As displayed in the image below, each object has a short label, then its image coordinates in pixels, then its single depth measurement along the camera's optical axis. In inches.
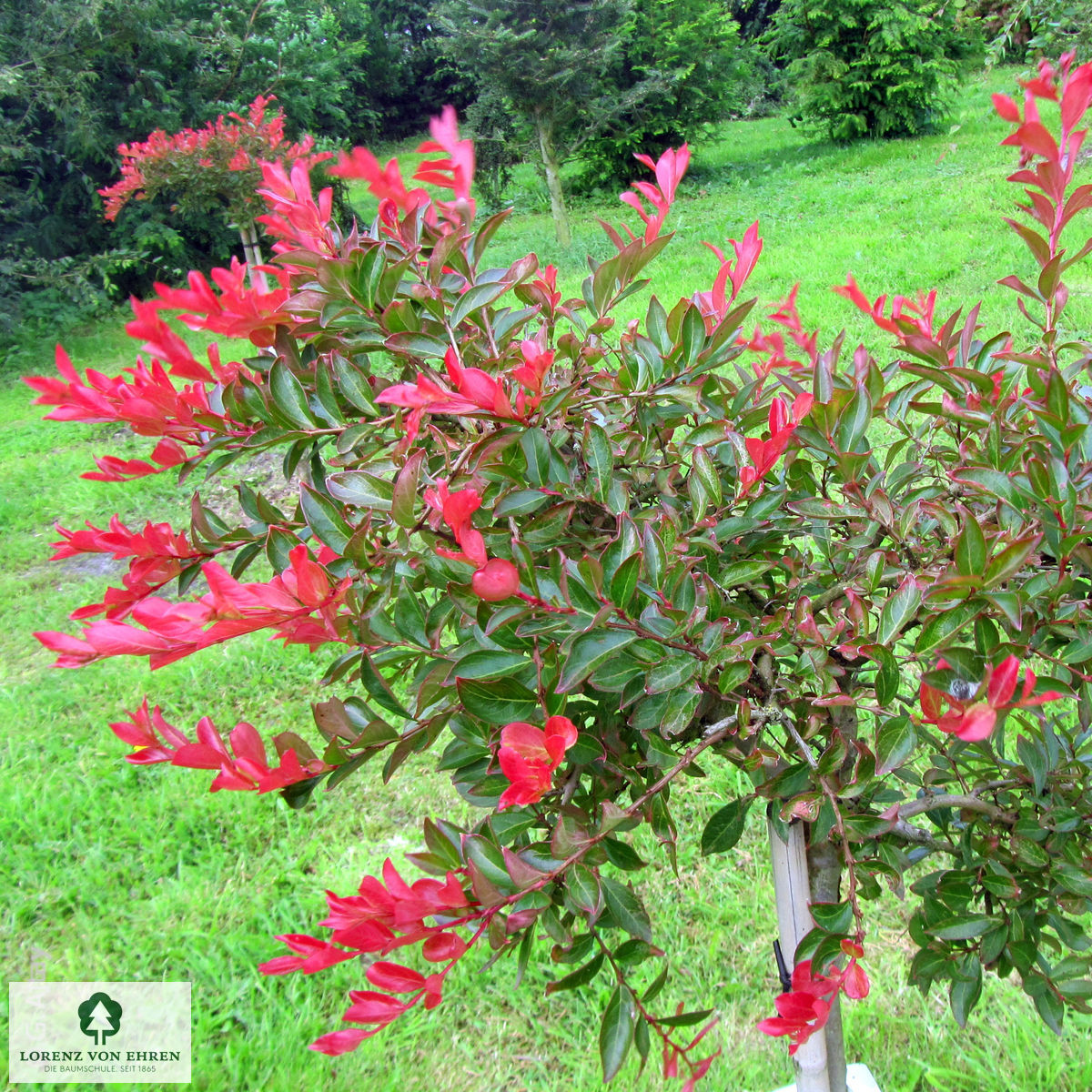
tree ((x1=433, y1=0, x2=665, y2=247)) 246.8
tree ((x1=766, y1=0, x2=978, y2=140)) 317.4
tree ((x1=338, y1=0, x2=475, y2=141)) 595.5
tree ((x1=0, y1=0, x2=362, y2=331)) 255.8
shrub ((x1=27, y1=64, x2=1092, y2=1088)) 23.1
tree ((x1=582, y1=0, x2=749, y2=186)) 353.4
